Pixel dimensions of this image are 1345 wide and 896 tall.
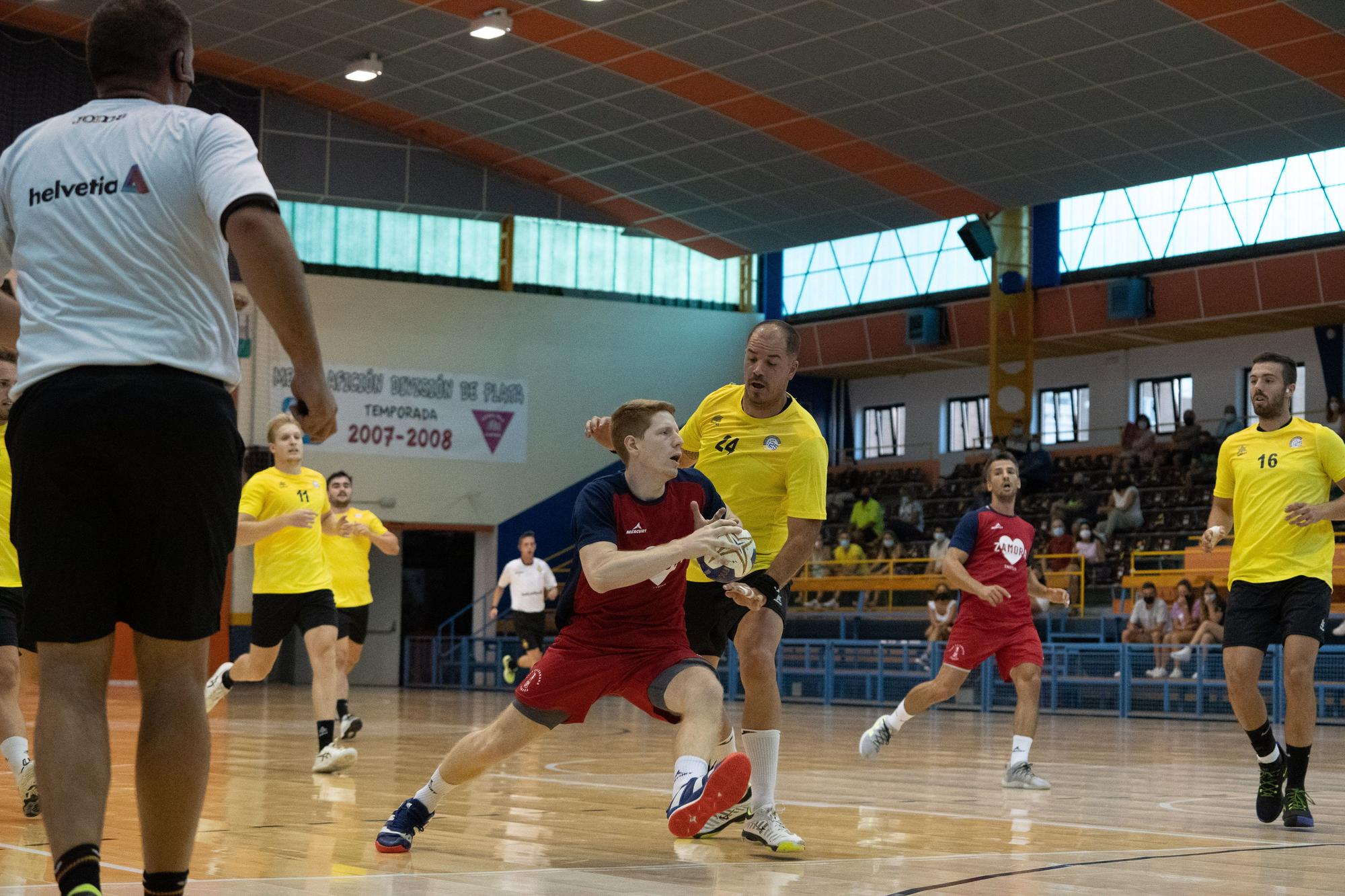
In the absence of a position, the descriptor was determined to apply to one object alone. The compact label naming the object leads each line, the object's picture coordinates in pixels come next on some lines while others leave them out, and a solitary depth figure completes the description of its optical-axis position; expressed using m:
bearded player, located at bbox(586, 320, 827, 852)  6.30
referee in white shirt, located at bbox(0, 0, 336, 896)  3.07
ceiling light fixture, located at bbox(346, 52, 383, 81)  25.53
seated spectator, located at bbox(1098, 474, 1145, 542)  25.88
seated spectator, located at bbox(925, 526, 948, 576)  25.86
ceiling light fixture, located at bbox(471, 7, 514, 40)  22.56
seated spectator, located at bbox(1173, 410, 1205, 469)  27.09
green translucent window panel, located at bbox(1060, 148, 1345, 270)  26.61
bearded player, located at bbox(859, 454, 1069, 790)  9.72
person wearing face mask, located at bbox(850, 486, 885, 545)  29.14
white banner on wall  29.20
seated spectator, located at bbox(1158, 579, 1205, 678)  19.40
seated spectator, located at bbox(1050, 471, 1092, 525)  26.50
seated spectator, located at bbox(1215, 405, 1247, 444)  26.97
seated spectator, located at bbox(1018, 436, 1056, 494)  28.05
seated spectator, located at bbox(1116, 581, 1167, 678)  20.11
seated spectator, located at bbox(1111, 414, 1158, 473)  27.89
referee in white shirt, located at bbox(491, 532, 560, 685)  20.77
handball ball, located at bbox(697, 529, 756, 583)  5.13
